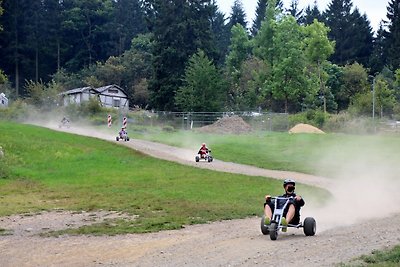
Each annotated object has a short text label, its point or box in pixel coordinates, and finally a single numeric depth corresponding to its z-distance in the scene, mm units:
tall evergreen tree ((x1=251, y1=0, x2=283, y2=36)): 159500
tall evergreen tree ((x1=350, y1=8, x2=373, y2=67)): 130000
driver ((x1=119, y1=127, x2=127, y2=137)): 49969
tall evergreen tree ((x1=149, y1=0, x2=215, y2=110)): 93500
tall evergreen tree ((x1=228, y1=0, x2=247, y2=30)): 172675
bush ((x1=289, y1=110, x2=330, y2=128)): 71844
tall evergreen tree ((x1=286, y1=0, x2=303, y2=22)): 155125
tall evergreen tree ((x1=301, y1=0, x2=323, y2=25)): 151512
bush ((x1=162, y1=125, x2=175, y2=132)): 67438
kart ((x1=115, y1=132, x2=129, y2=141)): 49844
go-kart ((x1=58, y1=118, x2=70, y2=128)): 67581
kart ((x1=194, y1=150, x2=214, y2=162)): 37281
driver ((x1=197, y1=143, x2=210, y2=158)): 37438
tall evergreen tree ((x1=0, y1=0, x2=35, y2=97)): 120188
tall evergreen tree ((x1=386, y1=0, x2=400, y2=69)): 116312
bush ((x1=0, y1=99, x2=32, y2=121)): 78050
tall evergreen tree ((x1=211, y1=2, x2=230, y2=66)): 153125
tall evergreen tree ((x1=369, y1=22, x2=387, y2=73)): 121938
